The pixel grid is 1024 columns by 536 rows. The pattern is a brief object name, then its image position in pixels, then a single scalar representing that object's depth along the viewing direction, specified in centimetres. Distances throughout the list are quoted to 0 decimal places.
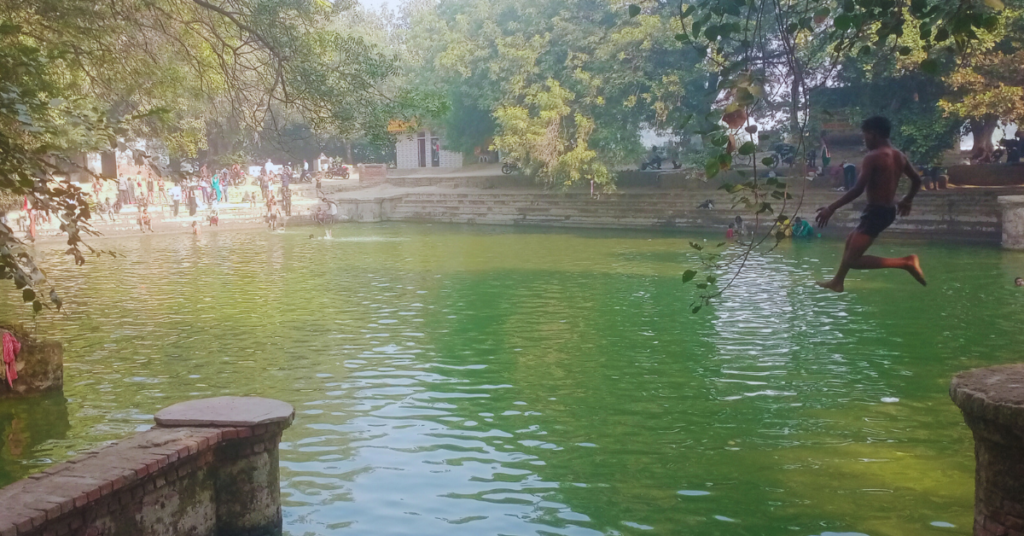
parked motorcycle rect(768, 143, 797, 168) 2408
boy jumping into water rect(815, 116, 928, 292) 462
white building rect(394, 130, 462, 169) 4581
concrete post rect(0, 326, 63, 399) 770
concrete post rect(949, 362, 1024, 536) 354
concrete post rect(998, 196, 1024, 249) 1725
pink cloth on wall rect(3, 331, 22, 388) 747
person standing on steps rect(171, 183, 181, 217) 2906
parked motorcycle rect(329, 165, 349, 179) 4116
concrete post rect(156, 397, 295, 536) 454
